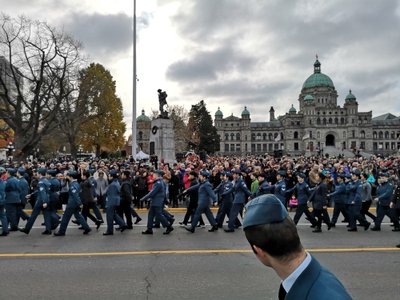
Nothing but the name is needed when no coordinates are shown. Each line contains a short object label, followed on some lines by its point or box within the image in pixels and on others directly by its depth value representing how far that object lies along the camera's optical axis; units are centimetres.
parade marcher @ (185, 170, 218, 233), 1055
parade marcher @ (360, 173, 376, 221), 1148
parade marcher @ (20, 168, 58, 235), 1020
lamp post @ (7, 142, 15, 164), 4504
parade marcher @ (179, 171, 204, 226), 1139
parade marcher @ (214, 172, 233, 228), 1116
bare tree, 2933
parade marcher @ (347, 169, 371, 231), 1095
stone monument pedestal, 2702
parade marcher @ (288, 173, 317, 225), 1095
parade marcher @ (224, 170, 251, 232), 1074
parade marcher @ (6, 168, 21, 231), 1062
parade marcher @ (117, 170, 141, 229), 1116
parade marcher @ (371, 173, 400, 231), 1065
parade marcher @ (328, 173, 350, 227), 1126
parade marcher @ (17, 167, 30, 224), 1113
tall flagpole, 2586
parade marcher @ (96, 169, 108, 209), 1430
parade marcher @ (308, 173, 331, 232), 1089
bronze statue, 2772
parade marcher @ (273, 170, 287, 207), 1111
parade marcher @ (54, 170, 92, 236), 1016
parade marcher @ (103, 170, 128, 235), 1038
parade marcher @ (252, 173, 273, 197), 1095
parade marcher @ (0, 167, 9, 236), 1030
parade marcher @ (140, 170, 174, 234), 1027
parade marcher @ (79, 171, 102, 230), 1112
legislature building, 12925
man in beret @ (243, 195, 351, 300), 176
